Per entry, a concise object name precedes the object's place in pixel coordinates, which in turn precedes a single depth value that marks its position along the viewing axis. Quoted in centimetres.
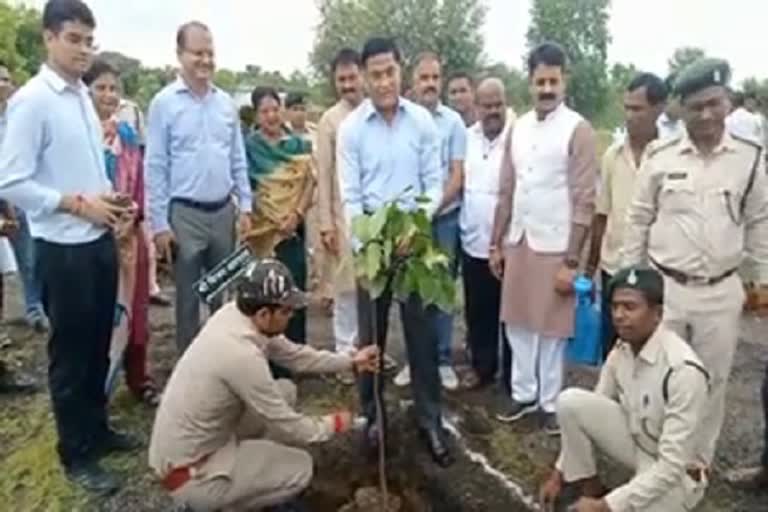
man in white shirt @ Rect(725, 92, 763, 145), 727
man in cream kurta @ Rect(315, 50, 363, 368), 547
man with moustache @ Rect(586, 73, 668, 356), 491
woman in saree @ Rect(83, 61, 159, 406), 518
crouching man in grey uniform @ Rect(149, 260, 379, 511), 384
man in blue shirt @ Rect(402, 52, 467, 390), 576
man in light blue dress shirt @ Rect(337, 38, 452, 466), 478
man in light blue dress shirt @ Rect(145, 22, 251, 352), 511
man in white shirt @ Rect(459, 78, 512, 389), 558
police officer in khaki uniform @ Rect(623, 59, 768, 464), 402
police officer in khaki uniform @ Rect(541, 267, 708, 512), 347
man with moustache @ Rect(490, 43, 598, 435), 491
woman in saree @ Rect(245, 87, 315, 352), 570
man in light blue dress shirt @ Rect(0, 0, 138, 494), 412
